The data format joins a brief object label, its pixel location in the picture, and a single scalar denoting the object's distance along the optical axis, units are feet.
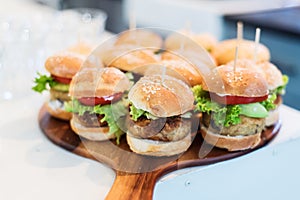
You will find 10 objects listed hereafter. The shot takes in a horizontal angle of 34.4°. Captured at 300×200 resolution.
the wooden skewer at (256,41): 1.64
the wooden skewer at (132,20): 1.87
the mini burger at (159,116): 1.43
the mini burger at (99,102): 1.57
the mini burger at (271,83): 1.67
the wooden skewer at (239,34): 1.64
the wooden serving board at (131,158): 1.38
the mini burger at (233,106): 1.51
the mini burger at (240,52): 1.95
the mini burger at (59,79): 1.72
